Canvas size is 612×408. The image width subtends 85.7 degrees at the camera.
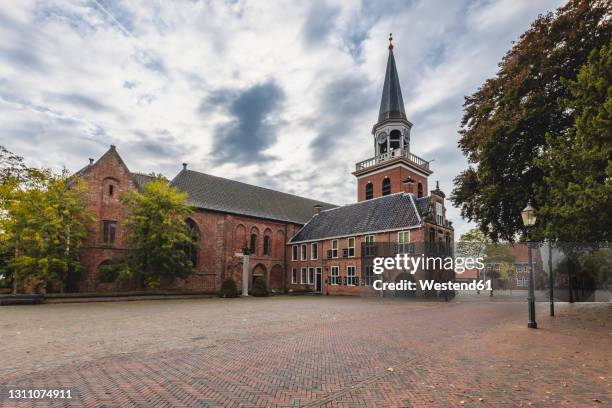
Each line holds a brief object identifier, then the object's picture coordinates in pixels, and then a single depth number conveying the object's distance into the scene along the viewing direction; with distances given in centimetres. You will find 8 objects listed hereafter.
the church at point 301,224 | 3031
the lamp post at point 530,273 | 1237
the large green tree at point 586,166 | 1051
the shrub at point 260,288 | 3434
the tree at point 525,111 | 1410
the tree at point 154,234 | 2694
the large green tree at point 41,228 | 2297
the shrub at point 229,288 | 3198
